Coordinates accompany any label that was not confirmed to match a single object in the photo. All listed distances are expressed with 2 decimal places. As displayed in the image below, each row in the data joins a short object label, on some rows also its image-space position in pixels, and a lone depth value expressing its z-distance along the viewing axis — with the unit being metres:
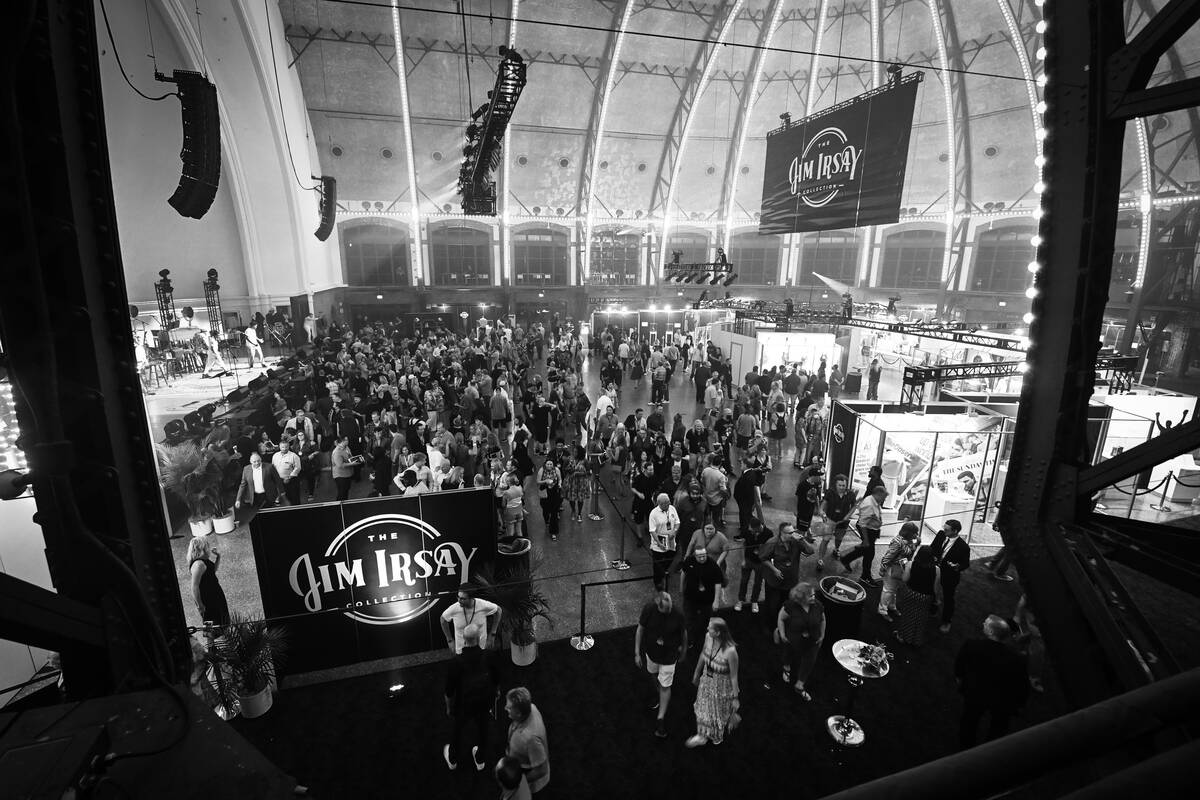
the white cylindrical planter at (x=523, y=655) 5.71
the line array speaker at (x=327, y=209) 17.55
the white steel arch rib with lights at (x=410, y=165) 23.14
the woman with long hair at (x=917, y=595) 5.84
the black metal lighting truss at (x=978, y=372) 10.36
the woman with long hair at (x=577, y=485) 8.94
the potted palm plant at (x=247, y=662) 4.84
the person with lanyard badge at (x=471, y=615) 4.91
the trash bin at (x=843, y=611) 5.68
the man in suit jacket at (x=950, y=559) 6.11
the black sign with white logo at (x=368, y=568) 5.41
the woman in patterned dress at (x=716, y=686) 4.39
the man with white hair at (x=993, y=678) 4.23
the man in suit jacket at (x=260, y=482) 8.22
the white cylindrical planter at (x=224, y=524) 8.20
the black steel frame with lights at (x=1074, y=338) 2.10
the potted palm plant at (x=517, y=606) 5.53
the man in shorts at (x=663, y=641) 4.75
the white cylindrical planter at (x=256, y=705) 4.99
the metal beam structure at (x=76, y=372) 1.78
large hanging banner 9.38
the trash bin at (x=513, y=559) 6.22
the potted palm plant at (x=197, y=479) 7.82
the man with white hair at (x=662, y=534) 6.67
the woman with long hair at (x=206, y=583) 5.08
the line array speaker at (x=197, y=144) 9.09
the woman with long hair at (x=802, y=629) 5.12
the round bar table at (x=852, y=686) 4.71
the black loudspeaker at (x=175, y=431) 9.23
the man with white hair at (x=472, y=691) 4.35
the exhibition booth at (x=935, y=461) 8.61
